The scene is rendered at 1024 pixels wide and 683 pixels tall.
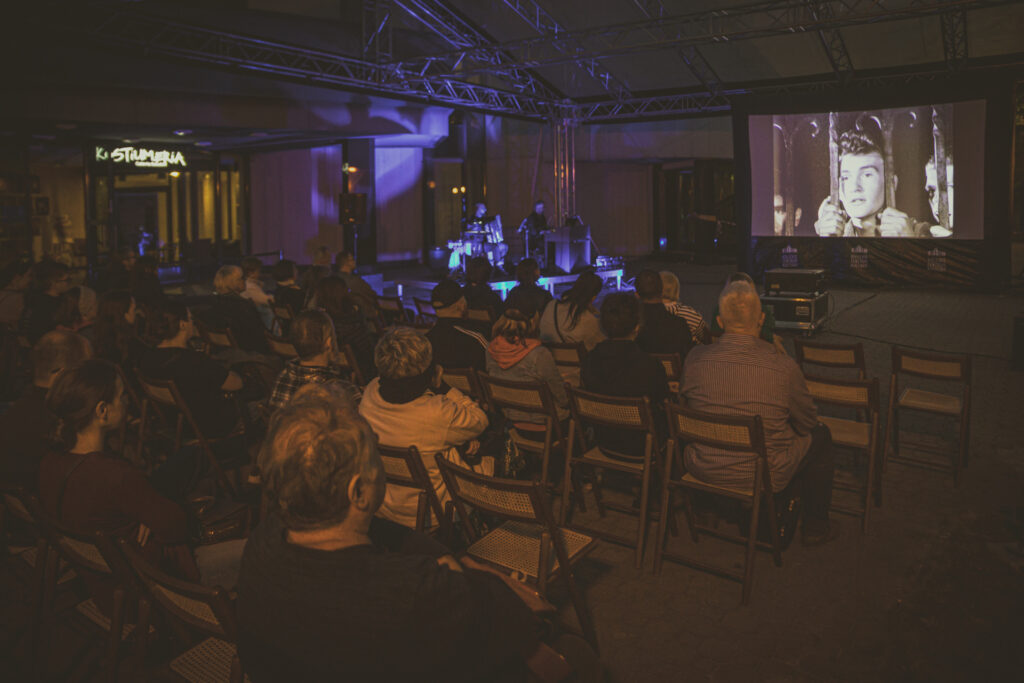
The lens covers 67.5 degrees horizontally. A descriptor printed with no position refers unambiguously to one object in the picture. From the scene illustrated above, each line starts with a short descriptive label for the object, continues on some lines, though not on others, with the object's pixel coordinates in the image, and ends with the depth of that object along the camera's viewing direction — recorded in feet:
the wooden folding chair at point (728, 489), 10.28
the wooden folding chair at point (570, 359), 15.26
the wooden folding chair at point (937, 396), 14.44
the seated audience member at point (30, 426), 9.95
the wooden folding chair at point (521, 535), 8.00
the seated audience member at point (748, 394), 10.94
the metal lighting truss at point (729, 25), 31.60
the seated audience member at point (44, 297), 19.97
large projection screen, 43.50
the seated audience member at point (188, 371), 13.78
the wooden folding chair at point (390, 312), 23.66
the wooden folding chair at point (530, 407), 12.28
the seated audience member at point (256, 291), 24.61
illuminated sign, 54.54
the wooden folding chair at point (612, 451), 11.45
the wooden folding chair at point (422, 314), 24.79
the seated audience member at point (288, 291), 23.38
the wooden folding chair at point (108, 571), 7.29
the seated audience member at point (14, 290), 23.25
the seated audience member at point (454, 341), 15.52
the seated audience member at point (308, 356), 12.22
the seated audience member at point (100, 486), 7.82
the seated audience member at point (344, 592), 4.68
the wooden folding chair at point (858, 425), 12.42
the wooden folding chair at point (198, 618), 5.87
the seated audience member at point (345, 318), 18.38
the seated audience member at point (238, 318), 20.97
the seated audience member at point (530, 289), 21.86
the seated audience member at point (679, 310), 17.24
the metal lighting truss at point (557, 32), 44.21
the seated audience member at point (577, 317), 16.92
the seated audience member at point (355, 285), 23.97
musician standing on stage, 53.67
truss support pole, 56.24
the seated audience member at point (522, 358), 13.73
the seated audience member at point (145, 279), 25.50
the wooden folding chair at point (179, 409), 13.16
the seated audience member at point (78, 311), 16.89
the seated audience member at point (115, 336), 16.53
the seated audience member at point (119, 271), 27.20
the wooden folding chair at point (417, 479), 8.94
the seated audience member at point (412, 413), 9.80
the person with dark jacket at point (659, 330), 16.12
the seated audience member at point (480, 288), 23.39
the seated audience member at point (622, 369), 12.38
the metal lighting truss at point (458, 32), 48.21
